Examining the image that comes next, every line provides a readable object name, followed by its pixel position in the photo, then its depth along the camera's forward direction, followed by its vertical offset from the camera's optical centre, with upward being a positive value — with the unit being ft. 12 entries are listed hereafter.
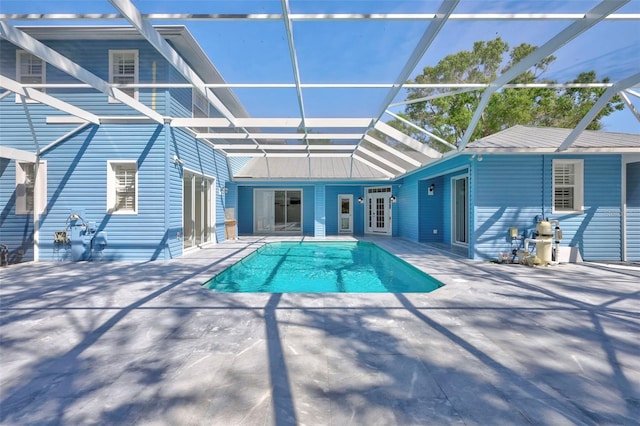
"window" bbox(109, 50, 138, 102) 22.90 +11.10
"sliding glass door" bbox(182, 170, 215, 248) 27.27 +0.35
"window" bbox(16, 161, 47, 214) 22.79 +2.00
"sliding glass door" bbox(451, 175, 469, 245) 32.07 +0.15
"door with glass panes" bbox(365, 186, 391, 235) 43.55 +0.22
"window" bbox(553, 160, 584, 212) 23.57 +2.09
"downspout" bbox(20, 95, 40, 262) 22.67 +0.14
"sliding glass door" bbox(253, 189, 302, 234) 47.83 +0.43
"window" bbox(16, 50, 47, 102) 22.54 +10.87
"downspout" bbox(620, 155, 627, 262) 23.21 +0.16
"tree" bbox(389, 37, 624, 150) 48.34 +18.66
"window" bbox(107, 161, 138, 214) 23.48 +2.04
